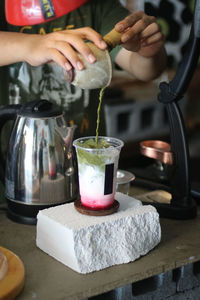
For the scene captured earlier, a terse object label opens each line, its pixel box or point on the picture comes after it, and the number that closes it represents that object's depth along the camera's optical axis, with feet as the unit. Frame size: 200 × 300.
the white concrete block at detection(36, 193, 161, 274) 3.60
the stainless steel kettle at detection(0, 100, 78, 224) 4.35
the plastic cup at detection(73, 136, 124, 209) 3.76
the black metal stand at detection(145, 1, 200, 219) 4.51
